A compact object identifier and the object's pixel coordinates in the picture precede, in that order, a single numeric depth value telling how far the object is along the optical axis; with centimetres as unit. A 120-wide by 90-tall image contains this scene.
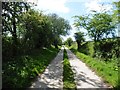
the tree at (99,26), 1052
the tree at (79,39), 1719
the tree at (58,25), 1977
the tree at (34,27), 942
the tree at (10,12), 568
